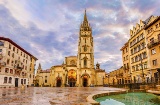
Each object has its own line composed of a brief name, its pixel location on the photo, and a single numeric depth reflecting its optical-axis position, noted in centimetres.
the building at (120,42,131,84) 3585
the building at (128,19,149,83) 2840
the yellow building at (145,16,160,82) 2411
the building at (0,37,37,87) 2725
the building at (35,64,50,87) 5641
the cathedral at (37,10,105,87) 4794
